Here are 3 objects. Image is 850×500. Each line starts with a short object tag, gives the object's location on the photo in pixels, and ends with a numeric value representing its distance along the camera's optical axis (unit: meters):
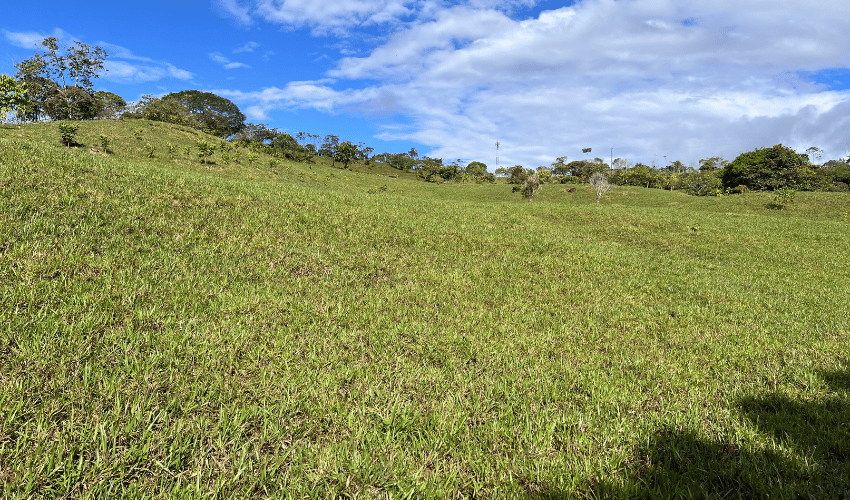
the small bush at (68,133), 29.59
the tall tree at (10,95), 40.72
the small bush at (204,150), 36.76
